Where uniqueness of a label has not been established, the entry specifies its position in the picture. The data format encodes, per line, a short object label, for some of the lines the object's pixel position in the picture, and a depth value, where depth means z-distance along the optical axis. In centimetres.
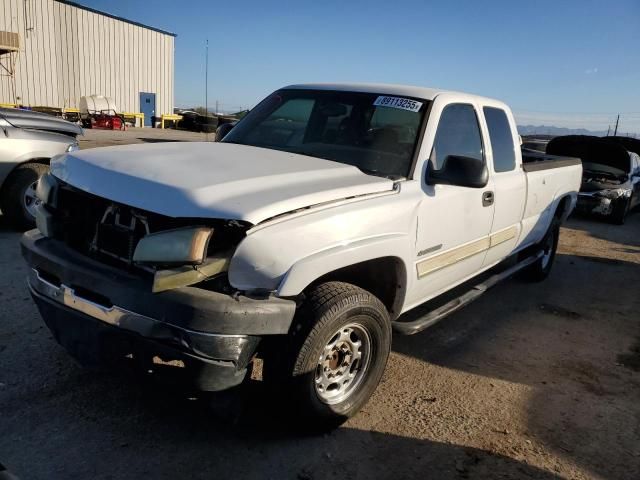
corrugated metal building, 2725
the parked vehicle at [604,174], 1099
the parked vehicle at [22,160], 634
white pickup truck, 238
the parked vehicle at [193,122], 3126
